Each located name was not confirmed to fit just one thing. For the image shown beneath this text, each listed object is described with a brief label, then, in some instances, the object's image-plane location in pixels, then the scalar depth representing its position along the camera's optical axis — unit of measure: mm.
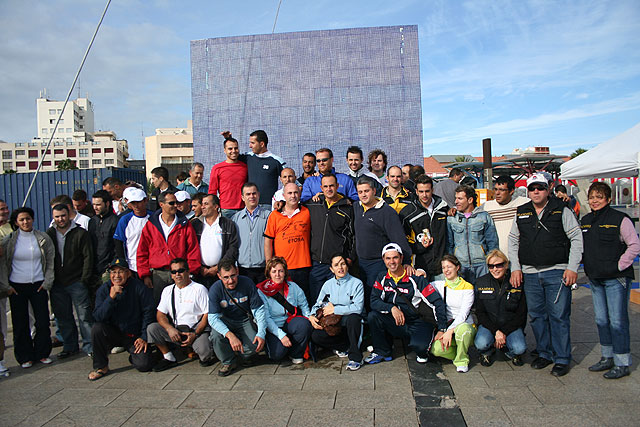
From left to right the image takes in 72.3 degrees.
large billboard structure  9375
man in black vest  4109
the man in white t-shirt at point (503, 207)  4820
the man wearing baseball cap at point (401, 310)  4418
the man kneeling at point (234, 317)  4422
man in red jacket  4938
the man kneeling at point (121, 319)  4484
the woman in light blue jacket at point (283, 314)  4582
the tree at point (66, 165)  81338
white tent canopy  6855
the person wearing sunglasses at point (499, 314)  4332
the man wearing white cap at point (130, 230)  5191
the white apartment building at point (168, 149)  93125
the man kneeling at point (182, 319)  4617
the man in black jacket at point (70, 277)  5070
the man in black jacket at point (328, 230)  4945
